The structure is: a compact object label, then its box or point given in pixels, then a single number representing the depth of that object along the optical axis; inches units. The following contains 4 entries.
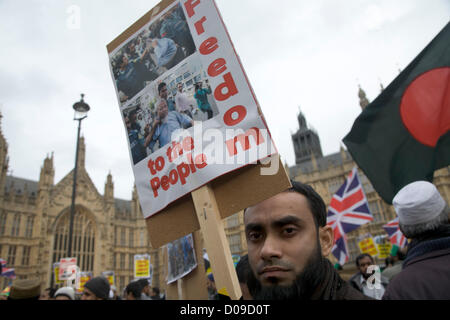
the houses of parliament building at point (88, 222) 1181.7
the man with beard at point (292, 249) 50.8
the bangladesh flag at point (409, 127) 122.2
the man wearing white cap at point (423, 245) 55.4
